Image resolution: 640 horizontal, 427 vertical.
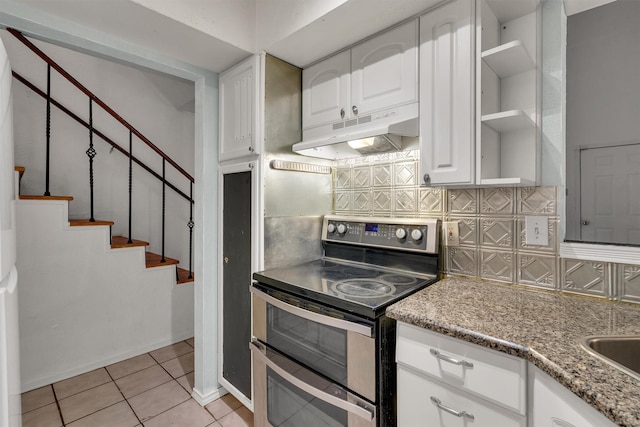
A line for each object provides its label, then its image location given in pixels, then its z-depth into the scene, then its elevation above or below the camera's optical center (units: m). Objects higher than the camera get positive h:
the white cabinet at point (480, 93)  1.24 +0.52
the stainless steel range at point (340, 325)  1.16 -0.48
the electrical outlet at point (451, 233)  1.55 -0.09
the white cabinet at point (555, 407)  0.67 -0.46
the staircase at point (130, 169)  2.41 +0.47
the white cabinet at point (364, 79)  1.45 +0.71
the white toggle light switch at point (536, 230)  1.31 -0.07
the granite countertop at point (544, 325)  0.65 -0.35
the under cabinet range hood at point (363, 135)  1.42 +0.39
